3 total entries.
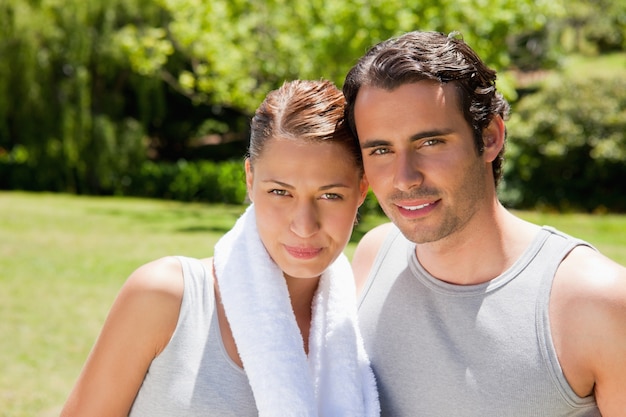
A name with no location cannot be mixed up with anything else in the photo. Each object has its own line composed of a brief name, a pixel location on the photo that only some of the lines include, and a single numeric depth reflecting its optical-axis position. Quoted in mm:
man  1946
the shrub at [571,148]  17672
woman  2037
